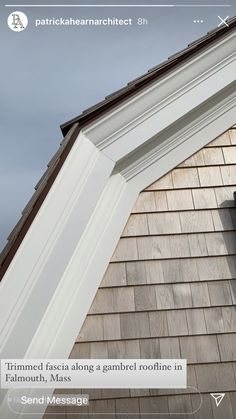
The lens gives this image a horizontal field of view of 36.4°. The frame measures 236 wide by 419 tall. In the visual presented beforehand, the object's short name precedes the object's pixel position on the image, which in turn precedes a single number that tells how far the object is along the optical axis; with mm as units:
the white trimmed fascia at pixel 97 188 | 1716
